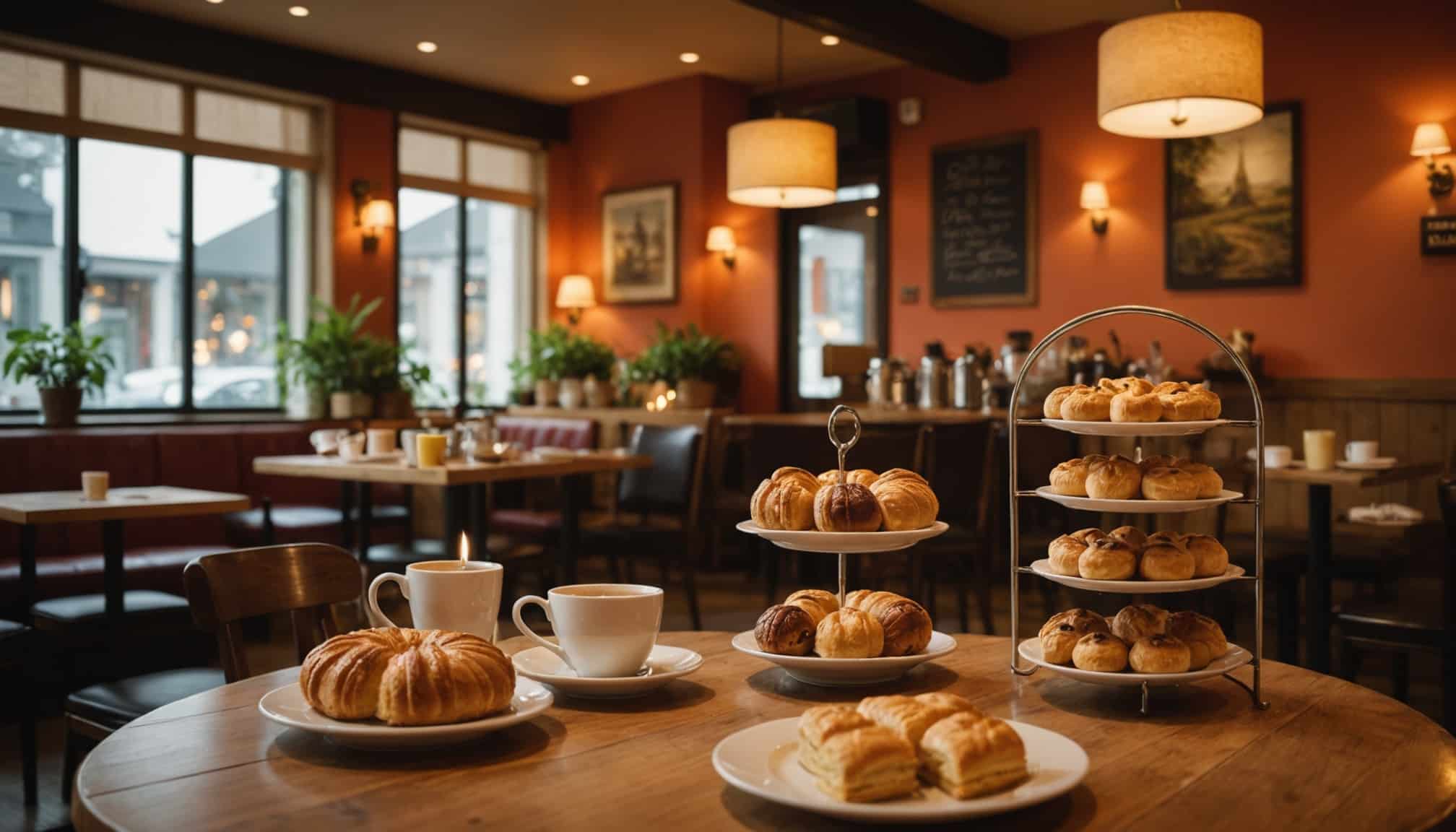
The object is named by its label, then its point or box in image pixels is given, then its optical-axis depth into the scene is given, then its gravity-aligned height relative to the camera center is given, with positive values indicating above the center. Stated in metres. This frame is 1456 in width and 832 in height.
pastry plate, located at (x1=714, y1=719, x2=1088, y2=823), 0.85 -0.29
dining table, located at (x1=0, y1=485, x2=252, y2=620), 3.32 -0.31
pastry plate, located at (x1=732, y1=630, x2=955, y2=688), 1.23 -0.28
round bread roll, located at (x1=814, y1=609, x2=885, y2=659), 1.23 -0.24
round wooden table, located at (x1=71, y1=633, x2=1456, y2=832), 0.91 -0.32
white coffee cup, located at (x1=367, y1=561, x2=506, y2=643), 1.25 -0.20
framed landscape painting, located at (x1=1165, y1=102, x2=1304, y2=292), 6.10 +1.06
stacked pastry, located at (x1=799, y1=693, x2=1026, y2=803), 0.88 -0.26
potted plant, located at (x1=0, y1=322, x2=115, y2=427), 5.71 +0.19
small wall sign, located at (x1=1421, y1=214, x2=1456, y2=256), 5.64 +0.83
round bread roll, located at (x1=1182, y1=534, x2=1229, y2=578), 1.27 -0.16
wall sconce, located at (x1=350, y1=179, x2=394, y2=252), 7.76 +1.29
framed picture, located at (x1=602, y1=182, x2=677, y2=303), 8.38 +1.17
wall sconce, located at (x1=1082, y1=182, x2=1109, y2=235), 6.70 +1.19
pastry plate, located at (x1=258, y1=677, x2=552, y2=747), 1.02 -0.28
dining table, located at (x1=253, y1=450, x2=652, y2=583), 4.06 -0.25
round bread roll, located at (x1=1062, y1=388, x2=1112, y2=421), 1.34 +0.00
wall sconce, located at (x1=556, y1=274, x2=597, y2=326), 8.72 +0.84
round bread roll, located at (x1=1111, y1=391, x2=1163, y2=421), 1.30 +0.00
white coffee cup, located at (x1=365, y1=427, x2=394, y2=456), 4.48 -0.14
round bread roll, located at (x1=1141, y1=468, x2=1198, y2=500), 1.27 -0.09
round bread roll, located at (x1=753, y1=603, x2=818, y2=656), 1.26 -0.24
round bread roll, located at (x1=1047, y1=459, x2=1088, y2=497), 1.35 -0.08
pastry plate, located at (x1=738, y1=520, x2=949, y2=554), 1.28 -0.15
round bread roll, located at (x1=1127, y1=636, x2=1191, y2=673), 1.19 -0.25
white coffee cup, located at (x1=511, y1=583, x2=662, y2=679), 1.20 -0.23
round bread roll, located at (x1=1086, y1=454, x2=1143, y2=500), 1.30 -0.08
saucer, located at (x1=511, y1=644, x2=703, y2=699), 1.22 -0.29
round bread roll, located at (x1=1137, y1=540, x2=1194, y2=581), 1.24 -0.17
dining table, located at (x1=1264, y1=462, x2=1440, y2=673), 3.67 -0.45
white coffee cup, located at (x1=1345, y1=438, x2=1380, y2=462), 3.88 -0.15
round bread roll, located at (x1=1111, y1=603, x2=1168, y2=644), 1.23 -0.23
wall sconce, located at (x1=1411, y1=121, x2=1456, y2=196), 5.55 +1.22
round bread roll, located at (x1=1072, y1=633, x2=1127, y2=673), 1.21 -0.26
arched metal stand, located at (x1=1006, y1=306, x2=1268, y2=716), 1.22 -0.10
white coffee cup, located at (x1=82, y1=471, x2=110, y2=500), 3.57 -0.25
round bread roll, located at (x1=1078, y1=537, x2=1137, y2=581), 1.25 -0.17
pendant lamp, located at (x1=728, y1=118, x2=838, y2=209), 4.65 +1.00
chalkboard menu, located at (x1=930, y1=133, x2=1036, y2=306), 7.11 +1.14
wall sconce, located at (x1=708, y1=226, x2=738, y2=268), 8.26 +1.17
